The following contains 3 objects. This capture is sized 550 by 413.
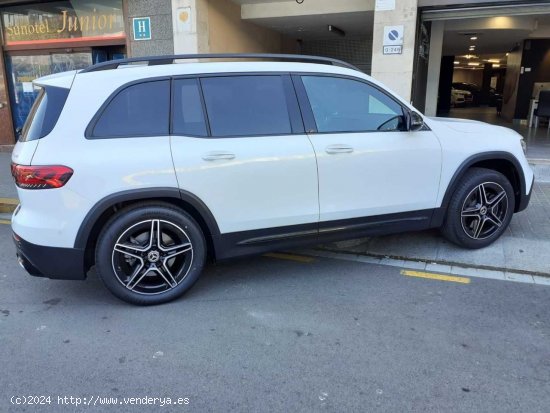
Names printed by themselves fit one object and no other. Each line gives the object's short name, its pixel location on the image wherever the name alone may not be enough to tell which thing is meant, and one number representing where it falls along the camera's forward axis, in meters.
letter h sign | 9.98
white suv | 3.56
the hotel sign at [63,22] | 10.41
